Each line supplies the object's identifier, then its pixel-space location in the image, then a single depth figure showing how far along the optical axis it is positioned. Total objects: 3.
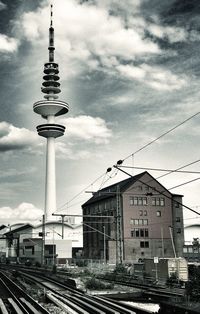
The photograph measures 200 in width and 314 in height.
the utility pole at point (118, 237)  47.75
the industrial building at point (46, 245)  93.38
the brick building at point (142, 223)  78.31
